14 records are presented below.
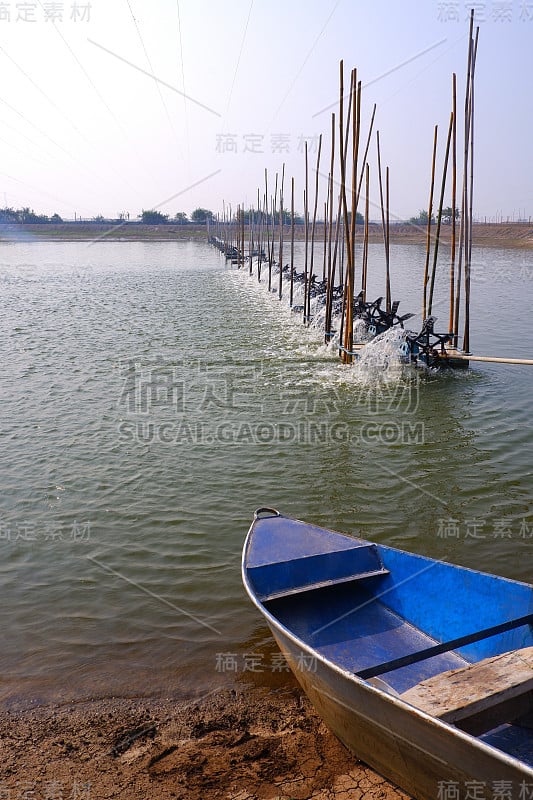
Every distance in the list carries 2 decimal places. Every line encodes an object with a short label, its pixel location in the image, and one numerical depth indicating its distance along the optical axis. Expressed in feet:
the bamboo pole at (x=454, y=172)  42.36
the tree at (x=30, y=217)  338.07
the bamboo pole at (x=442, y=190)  44.67
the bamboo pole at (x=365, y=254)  57.77
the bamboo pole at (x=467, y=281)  41.06
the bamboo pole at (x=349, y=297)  41.39
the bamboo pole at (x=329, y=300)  51.70
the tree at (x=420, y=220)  309.06
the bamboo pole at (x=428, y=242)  48.44
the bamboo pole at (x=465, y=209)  40.57
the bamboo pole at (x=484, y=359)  34.68
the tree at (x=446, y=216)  225.39
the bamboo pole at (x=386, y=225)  55.93
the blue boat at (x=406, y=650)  10.34
